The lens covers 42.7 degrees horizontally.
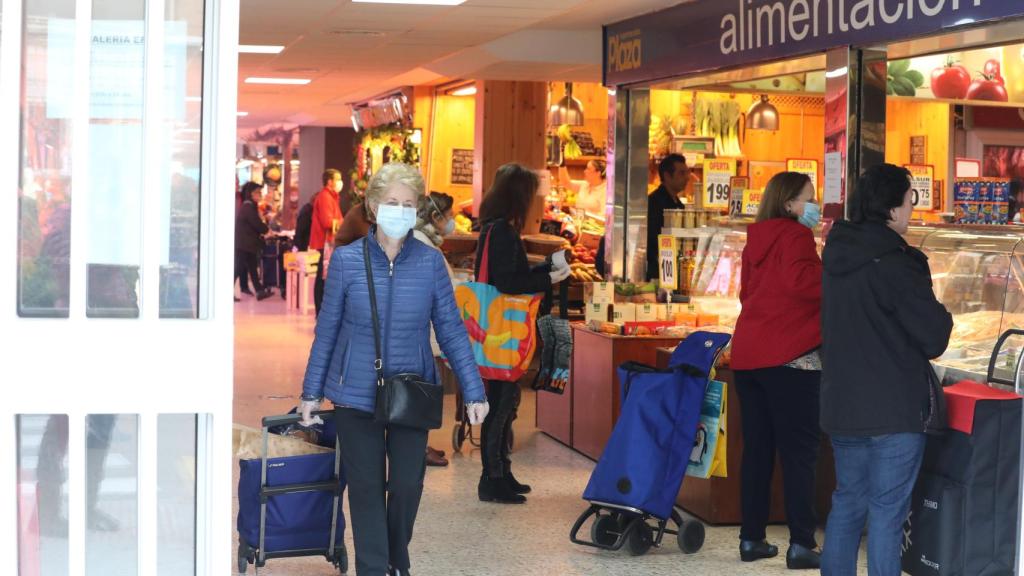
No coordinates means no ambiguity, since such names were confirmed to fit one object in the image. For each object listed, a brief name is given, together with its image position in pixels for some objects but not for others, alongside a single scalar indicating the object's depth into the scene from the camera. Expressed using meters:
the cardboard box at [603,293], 7.64
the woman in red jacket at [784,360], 5.34
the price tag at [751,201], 8.12
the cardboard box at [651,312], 7.49
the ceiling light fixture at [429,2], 8.11
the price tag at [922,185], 8.06
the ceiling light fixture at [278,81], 14.64
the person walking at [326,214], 15.33
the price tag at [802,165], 9.62
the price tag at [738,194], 8.19
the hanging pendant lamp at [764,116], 10.72
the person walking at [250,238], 19.34
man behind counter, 8.84
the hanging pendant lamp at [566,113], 11.62
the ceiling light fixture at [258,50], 11.06
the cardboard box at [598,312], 7.62
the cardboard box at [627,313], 7.52
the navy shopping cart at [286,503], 4.91
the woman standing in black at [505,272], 6.47
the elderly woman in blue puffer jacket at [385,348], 4.46
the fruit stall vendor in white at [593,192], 12.64
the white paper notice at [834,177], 6.27
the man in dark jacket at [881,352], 4.24
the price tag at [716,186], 8.60
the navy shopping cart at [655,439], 5.35
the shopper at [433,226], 7.51
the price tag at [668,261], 8.20
